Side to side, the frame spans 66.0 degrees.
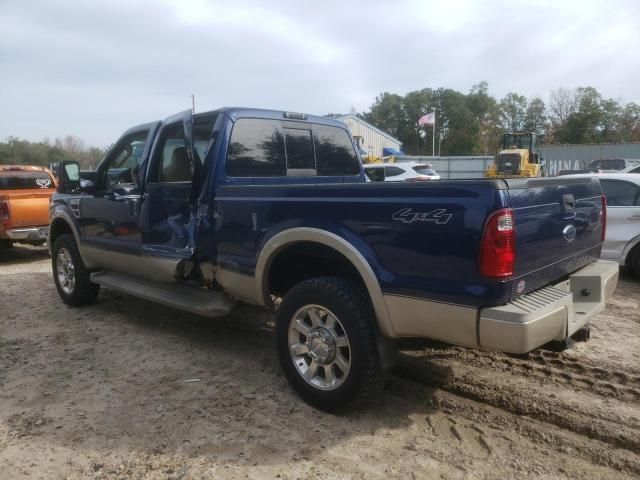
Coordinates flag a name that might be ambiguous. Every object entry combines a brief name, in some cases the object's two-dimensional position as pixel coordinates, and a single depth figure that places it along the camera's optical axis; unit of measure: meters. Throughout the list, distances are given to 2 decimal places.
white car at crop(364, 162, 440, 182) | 20.11
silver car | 6.52
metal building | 35.56
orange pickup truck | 9.21
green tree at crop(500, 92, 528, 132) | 69.69
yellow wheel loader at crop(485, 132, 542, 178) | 23.27
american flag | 39.90
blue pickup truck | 2.56
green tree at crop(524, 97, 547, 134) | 66.06
